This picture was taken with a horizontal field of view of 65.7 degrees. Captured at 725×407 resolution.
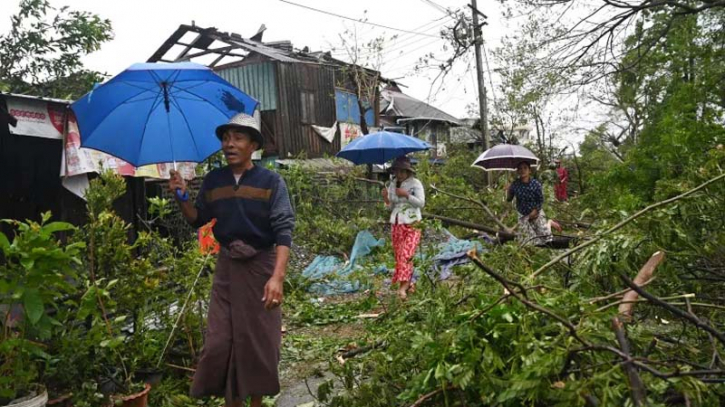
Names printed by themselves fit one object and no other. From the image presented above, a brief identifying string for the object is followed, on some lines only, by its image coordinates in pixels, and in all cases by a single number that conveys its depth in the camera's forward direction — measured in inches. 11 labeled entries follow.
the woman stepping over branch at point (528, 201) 252.5
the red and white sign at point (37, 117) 244.2
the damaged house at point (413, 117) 1104.8
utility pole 633.6
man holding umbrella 118.3
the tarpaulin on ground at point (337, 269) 294.0
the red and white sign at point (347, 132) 832.3
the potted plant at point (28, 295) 97.5
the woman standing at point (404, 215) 237.8
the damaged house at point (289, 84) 721.6
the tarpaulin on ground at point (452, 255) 295.7
